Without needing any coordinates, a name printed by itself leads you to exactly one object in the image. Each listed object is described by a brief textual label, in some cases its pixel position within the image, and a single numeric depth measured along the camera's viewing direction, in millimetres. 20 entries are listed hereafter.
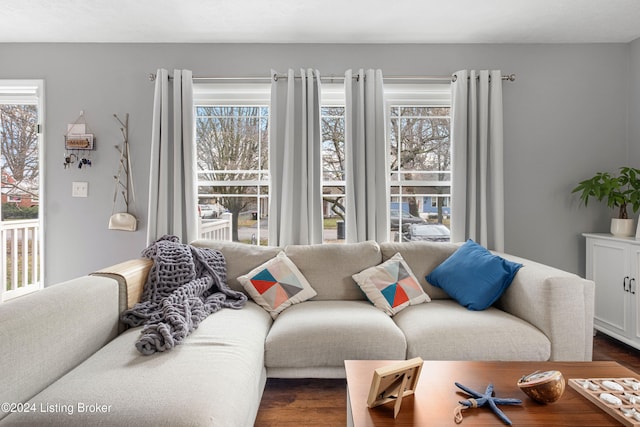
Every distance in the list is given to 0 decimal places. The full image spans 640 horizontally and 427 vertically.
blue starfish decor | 1022
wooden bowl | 1081
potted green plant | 2490
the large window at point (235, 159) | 2840
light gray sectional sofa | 1065
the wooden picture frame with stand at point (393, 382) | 1021
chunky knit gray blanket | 1465
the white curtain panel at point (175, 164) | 2656
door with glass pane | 2826
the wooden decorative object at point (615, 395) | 1003
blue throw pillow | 2033
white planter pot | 2543
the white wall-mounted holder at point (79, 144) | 2730
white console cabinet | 2322
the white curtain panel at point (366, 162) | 2676
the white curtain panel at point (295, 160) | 2672
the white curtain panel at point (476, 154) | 2676
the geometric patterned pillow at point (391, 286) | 2133
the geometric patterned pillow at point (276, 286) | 2164
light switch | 2779
